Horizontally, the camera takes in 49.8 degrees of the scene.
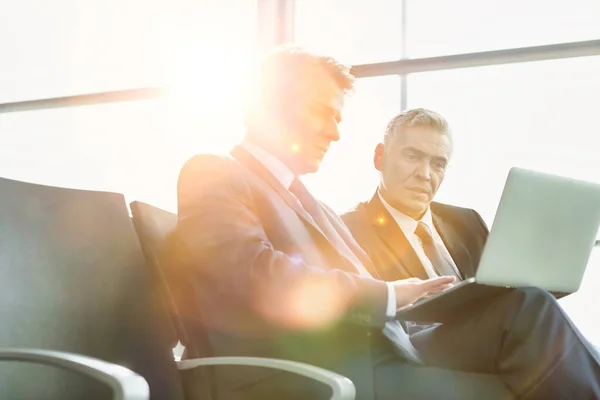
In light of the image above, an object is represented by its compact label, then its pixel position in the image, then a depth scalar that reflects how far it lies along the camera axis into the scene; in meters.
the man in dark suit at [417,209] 2.07
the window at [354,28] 2.80
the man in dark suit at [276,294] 1.31
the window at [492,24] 2.50
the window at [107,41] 3.14
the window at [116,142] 3.06
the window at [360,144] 2.76
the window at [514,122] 2.47
